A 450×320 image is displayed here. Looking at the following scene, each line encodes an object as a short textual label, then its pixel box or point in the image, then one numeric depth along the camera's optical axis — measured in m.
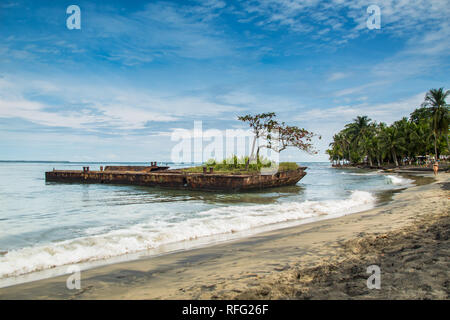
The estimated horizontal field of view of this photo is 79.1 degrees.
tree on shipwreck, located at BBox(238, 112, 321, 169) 24.73
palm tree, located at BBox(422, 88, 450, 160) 42.28
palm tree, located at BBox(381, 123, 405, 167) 58.62
